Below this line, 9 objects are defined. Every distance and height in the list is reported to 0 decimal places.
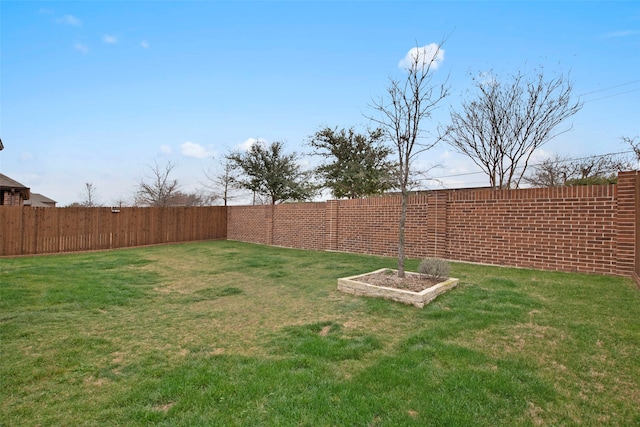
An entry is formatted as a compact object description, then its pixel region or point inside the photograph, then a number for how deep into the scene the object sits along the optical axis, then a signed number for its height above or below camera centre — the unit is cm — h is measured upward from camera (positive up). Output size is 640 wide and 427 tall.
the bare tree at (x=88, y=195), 2736 +177
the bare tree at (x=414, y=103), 541 +207
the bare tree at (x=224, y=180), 2047 +246
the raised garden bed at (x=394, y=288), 436 -105
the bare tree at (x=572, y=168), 1421 +267
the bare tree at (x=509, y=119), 986 +348
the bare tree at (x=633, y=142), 1228 +320
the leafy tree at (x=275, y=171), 1991 +303
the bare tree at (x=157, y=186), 2038 +200
